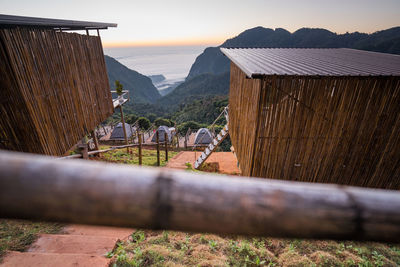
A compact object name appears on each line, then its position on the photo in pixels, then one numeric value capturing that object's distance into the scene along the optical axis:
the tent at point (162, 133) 28.62
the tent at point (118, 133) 28.09
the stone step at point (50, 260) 2.81
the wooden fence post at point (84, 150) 5.47
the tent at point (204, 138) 25.92
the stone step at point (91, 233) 3.97
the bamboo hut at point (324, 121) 5.60
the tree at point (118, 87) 13.84
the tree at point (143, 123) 40.25
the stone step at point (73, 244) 3.29
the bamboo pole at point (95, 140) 11.59
